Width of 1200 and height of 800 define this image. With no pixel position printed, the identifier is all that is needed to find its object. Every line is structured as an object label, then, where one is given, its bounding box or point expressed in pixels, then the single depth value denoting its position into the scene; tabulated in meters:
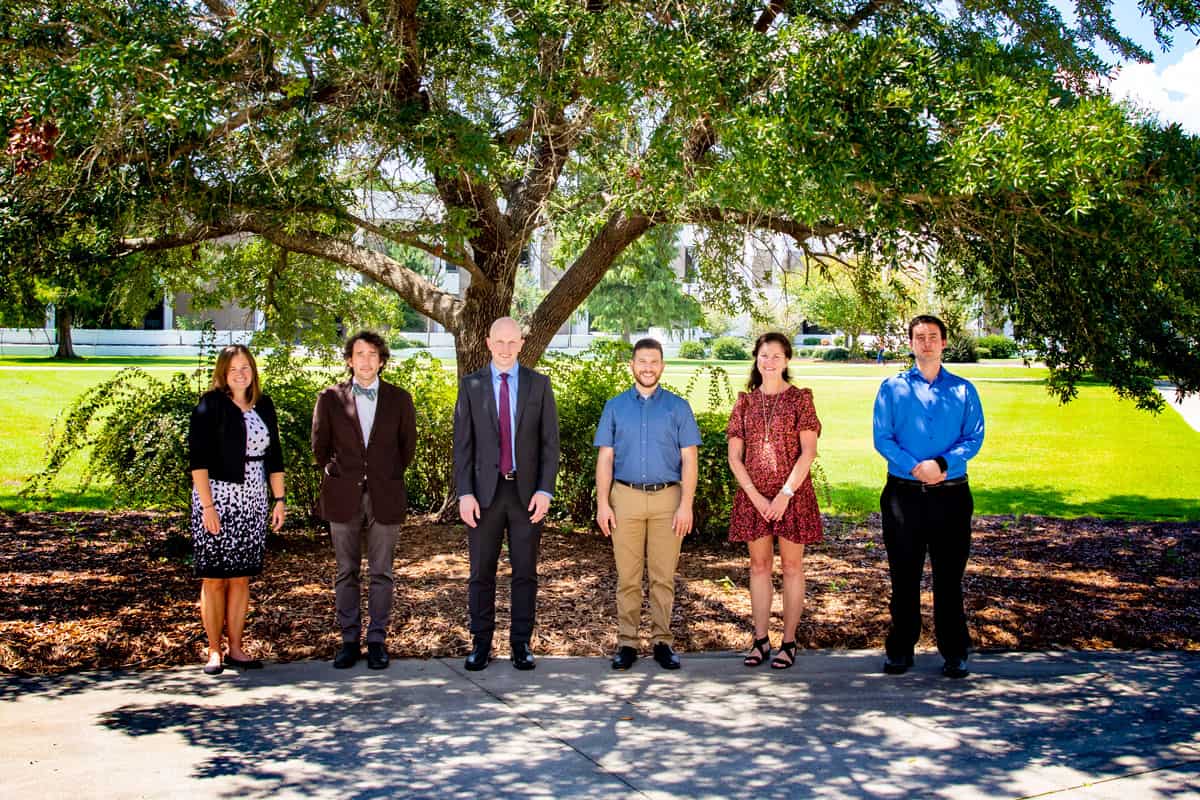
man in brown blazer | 6.04
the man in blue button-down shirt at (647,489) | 6.07
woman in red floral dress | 6.05
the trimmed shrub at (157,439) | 8.05
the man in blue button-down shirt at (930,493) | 5.93
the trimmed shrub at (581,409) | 9.88
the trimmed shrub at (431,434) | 10.64
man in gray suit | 6.04
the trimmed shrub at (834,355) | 62.03
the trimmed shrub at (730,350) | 62.22
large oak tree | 5.51
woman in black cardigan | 5.85
